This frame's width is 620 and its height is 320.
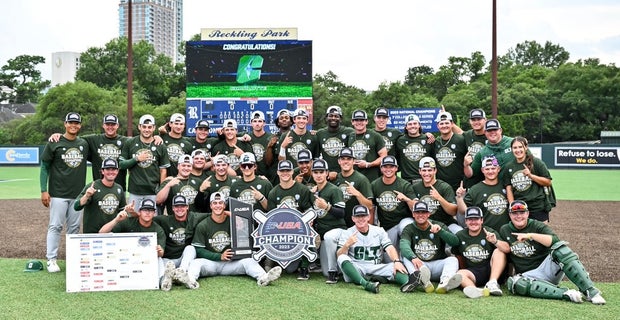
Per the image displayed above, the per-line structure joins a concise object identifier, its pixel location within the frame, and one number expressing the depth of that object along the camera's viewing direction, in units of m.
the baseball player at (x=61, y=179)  8.72
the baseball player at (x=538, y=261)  7.05
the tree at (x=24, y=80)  85.25
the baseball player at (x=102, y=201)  8.28
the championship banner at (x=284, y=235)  8.20
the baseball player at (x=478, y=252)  7.60
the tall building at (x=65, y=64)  114.69
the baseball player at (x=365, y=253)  7.80
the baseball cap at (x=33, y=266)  8.73
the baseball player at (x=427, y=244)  7.77
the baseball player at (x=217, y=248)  8.16
